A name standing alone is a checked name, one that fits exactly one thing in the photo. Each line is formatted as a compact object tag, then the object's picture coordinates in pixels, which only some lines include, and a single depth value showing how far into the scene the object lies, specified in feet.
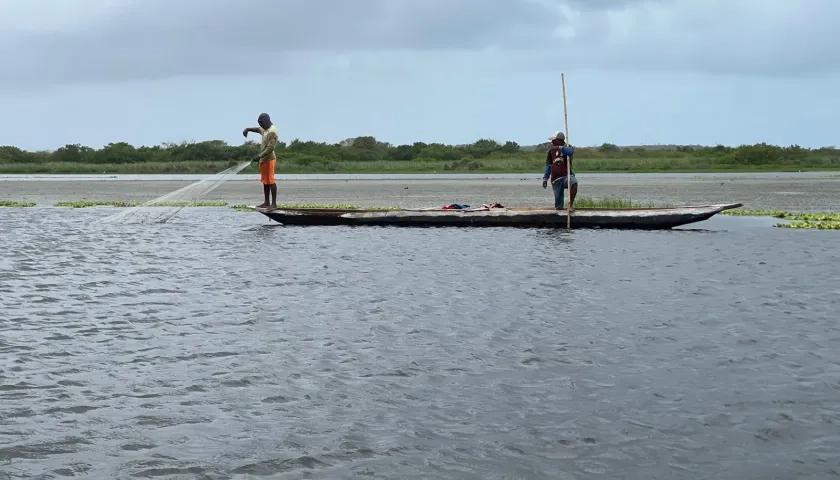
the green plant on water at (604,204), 95.57
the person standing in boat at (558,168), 83.97
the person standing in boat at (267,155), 85.81
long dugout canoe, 79.25
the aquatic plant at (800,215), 90.02
